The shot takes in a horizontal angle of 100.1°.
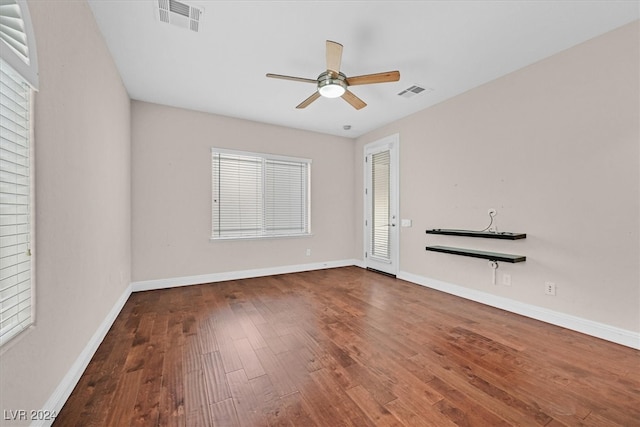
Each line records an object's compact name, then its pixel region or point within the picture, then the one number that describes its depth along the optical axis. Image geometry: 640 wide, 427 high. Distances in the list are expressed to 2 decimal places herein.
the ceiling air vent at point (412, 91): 3.51
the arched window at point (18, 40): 1.08
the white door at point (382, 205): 4.78
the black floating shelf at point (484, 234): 2.97
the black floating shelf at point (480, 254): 2.95
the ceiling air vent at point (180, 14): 2.12
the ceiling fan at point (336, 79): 2.32
